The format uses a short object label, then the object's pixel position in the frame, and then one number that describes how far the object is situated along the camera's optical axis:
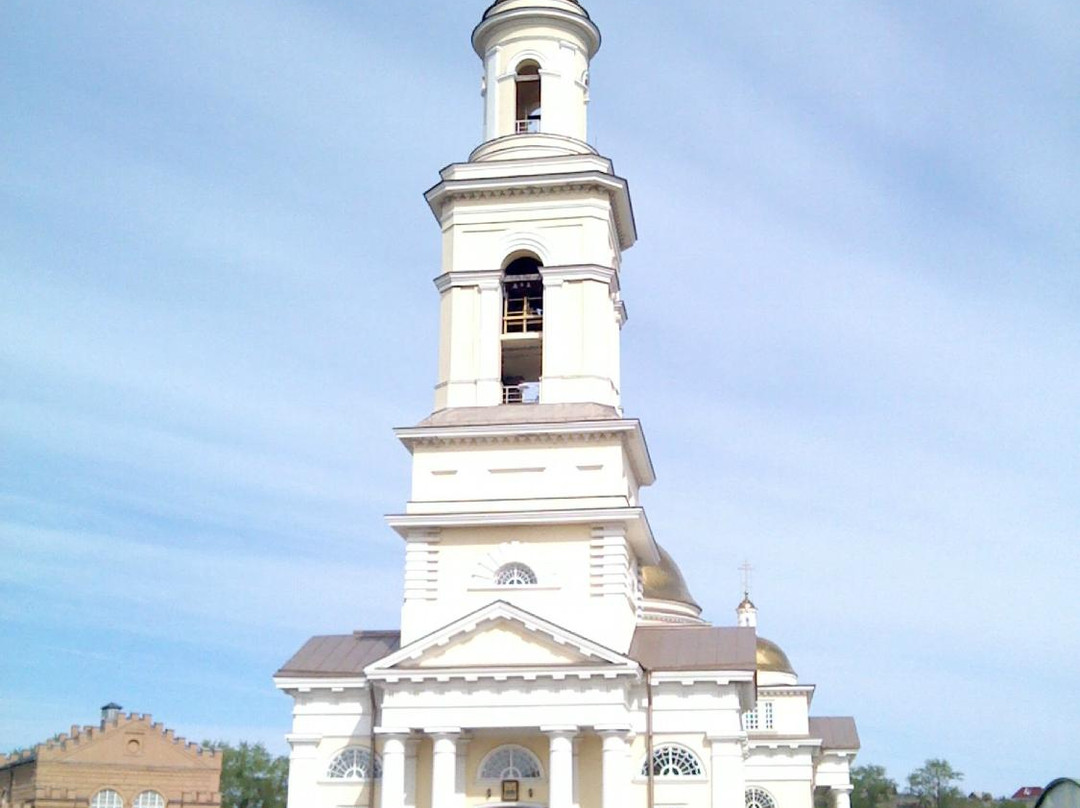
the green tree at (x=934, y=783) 88.69
